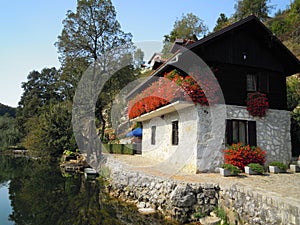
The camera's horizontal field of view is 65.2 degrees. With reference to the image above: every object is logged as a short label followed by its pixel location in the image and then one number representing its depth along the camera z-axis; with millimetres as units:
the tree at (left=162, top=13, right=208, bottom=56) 42844
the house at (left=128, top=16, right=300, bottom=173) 10398
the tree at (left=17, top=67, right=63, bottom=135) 46159
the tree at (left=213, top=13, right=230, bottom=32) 46153
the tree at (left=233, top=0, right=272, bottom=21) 41531
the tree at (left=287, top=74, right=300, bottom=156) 13070
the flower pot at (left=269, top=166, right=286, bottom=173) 10422
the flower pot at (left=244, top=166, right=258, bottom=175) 9758
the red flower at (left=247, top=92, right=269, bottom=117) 11188
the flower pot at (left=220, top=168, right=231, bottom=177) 9417
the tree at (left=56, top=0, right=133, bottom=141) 20000
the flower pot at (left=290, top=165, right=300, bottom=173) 10766
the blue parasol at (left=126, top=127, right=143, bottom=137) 21111
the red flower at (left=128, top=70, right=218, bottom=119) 10141
